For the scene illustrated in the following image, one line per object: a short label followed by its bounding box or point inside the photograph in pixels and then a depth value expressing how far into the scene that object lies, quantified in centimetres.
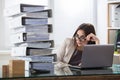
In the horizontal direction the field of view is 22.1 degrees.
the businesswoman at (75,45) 454
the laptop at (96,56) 304
